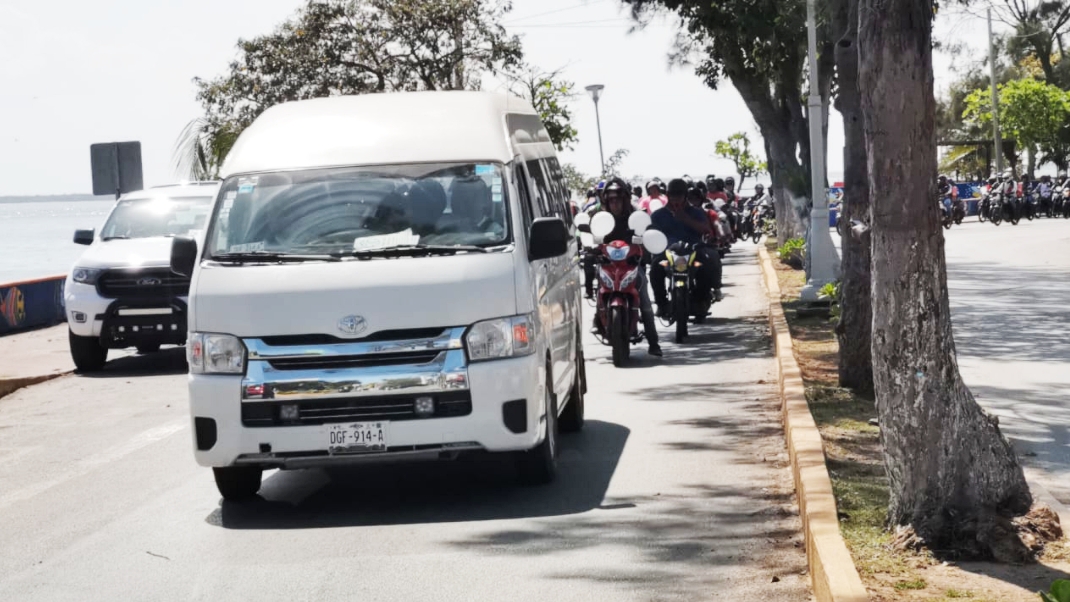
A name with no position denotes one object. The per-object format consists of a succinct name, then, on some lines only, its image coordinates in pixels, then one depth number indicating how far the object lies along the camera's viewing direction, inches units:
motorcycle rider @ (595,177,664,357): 644.1
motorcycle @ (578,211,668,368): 621.6
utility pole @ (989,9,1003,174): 2657.5
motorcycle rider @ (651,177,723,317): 747.4
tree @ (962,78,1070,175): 2913.4
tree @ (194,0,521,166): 1374.3
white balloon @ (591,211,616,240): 605.6
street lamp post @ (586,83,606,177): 1827.0
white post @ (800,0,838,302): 869.8
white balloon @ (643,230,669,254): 635.5
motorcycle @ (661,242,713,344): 727.1
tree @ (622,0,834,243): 906.1
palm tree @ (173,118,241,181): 1320.1
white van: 347.9
